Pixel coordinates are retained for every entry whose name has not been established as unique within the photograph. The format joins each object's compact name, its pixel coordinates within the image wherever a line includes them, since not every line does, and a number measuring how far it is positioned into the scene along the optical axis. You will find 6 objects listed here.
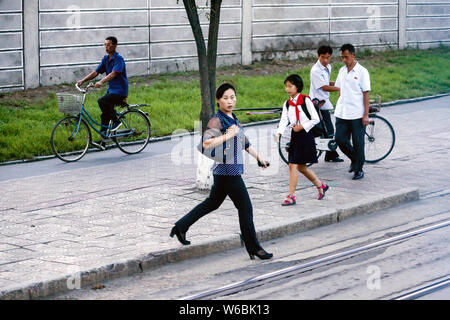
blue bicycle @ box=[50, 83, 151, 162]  12.77
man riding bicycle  13.15
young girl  9.39
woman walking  7.28
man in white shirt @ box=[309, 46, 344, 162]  11.99
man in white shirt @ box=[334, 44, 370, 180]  10.98
